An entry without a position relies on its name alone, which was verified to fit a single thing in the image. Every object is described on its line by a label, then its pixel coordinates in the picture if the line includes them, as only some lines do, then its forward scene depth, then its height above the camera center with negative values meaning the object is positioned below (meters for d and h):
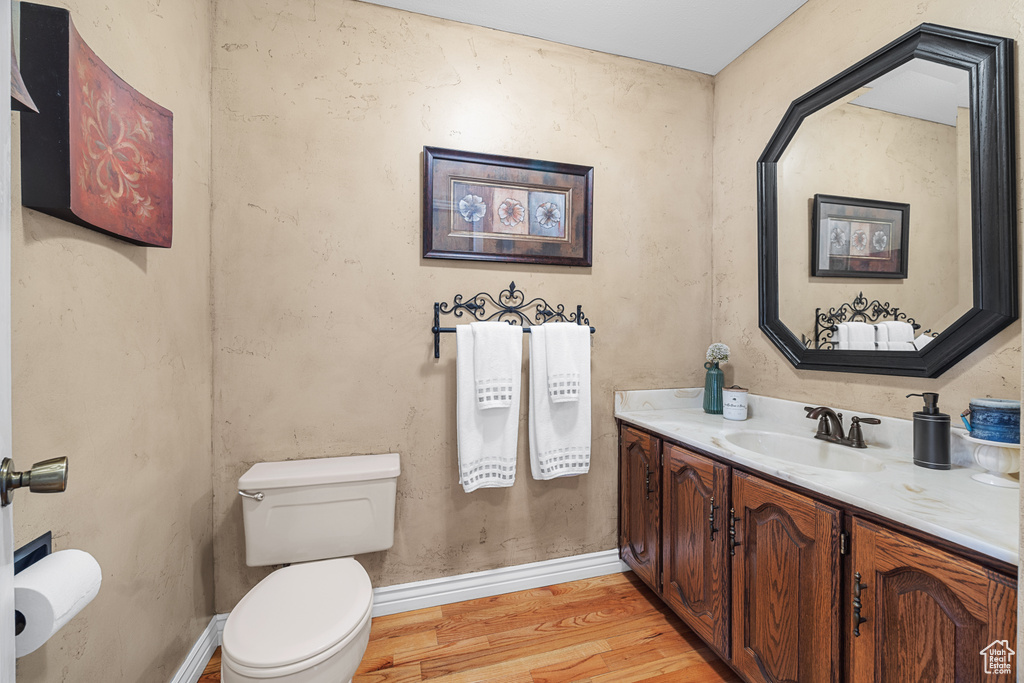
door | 0.54 -0.03
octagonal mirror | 1.21 +0.44
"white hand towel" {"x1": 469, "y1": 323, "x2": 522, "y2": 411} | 1.76 -0.08
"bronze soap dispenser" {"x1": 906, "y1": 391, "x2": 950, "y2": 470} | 1.20 -0.27
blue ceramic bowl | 1.06 -0.20
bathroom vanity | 0.82 -0.51
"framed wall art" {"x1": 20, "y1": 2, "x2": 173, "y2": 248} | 0.79 +0.43
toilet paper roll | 0.66 -0.40
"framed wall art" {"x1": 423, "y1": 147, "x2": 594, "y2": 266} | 1.82 +0.58
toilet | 1.06 -0.74
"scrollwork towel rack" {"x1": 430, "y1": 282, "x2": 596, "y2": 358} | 1.85 +0.14
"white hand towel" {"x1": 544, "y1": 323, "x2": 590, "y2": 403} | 1.86 -0.08
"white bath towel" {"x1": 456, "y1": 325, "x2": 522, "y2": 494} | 1.76 -0.39
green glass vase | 2.02 -0.22
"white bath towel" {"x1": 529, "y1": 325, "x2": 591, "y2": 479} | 1.87 -0.38
